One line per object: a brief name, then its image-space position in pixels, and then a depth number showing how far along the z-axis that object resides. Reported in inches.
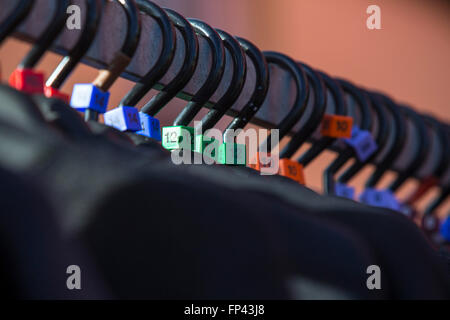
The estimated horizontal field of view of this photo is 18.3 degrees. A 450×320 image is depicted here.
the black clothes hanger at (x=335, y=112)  31.9
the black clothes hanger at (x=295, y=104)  29.8
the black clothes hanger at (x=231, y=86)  28.0
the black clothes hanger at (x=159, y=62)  26.8
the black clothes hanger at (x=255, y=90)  28.8
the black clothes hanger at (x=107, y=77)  25.4
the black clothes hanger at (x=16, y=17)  24.0
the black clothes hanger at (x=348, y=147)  32.7
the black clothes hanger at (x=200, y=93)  26.4
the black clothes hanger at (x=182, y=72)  27.1
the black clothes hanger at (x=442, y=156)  38.6
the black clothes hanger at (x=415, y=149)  36.6
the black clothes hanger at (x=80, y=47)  25.2
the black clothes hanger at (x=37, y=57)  23.7
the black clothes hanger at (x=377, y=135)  33.5
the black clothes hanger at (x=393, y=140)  34.8
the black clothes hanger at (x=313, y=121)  30.5
